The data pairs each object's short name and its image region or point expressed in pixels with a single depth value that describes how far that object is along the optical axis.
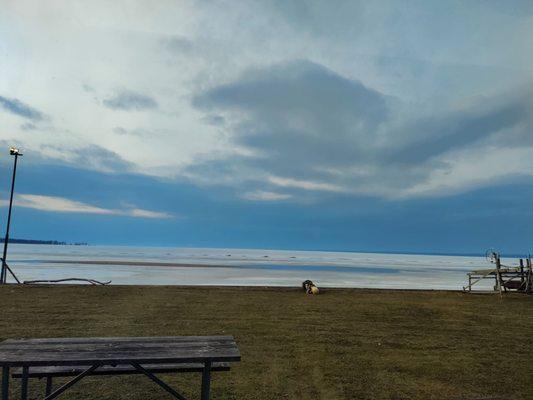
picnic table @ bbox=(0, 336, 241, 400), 4.31
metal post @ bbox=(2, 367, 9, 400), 4.52
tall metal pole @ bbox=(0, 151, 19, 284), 20.52
